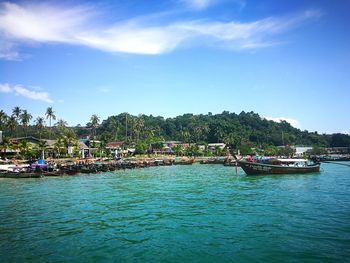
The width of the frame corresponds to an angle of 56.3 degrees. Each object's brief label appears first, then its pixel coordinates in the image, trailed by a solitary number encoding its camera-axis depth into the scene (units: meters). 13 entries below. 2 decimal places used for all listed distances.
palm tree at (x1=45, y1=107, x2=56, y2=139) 112.81
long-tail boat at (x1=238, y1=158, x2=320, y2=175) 49.75
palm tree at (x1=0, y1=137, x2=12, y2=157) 73.44
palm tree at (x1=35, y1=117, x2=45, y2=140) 111.66
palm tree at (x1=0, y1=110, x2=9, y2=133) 91.57
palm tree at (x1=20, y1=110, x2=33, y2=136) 102.38
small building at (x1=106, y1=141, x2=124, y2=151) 122.88
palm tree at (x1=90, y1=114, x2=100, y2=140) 130.00
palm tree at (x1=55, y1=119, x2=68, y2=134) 146.30
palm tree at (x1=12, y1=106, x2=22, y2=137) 102.69
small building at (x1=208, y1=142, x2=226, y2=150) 140.62
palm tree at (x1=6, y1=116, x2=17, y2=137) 95.00
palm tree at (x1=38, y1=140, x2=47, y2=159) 81.44
